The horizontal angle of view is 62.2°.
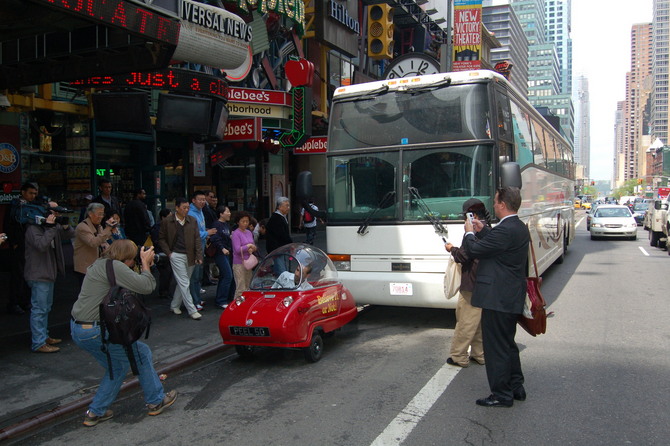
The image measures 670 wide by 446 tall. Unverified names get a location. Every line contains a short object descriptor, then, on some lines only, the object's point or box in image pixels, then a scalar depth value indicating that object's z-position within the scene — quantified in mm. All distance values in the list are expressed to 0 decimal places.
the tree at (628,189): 151750
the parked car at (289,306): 6145
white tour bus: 7539
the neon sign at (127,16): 5883
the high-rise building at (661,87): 170125
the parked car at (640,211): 40312
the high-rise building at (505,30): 137375
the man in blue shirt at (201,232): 9055
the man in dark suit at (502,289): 4758
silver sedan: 24000
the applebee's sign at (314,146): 19716
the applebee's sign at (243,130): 14648
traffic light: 23625
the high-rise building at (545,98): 170250
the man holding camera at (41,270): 6516
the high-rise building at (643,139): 175625
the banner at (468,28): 20750
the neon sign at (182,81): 10977
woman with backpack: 4598
